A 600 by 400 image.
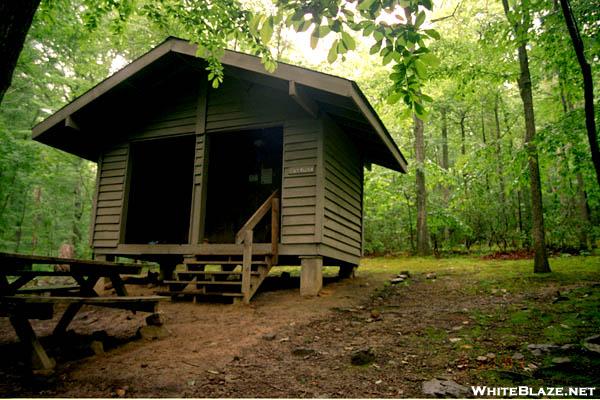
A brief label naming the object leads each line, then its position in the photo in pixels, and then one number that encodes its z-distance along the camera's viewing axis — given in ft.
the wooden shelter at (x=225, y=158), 24.61
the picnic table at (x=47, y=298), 12.37
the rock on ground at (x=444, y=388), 10.20
